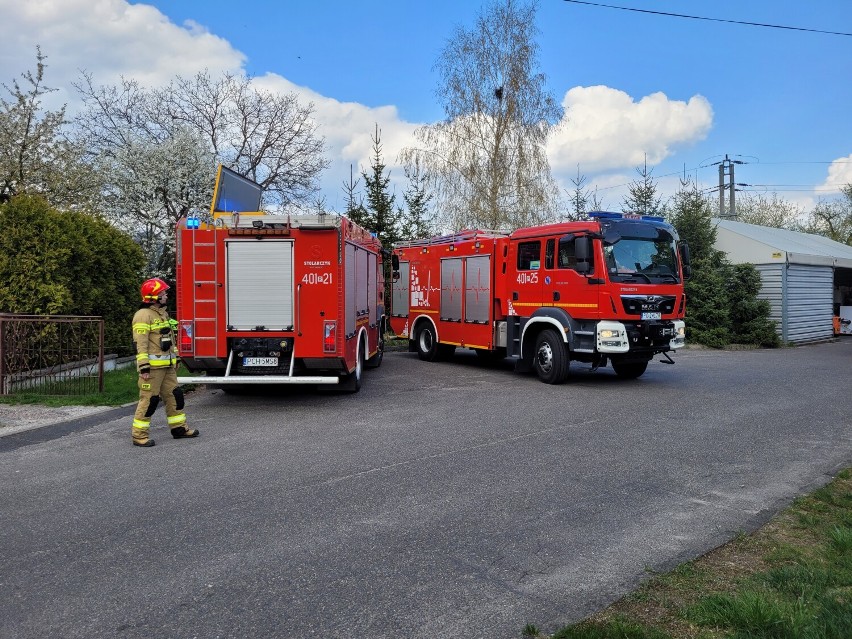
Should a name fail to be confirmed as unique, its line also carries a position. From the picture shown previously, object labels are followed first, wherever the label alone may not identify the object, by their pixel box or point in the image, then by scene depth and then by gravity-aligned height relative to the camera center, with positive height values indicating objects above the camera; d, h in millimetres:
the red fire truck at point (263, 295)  9391 +86
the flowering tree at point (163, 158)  19141 +4359
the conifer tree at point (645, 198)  23766 +3726
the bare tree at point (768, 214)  49688 +6682
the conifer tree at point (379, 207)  20281 +2930
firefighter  7230 -699
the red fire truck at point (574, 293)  11109 +142
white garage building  22641 +966
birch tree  26156 +6242
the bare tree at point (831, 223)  47219 +5794
